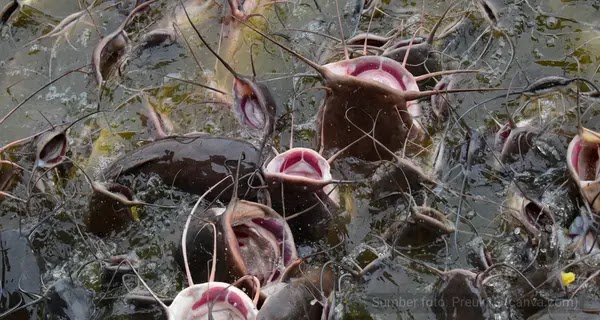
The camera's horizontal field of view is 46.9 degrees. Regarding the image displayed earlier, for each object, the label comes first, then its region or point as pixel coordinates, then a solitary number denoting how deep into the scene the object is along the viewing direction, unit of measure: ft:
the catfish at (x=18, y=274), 8.22
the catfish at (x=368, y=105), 8.25
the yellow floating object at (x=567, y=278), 7.64
